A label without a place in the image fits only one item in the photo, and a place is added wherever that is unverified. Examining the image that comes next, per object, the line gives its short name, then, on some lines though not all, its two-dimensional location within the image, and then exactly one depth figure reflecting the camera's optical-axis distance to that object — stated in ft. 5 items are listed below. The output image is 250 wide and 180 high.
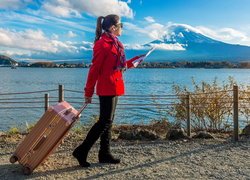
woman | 17.69
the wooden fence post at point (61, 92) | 28.35
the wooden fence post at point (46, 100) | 29.45
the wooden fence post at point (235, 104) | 26.24
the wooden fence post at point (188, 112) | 28.74
